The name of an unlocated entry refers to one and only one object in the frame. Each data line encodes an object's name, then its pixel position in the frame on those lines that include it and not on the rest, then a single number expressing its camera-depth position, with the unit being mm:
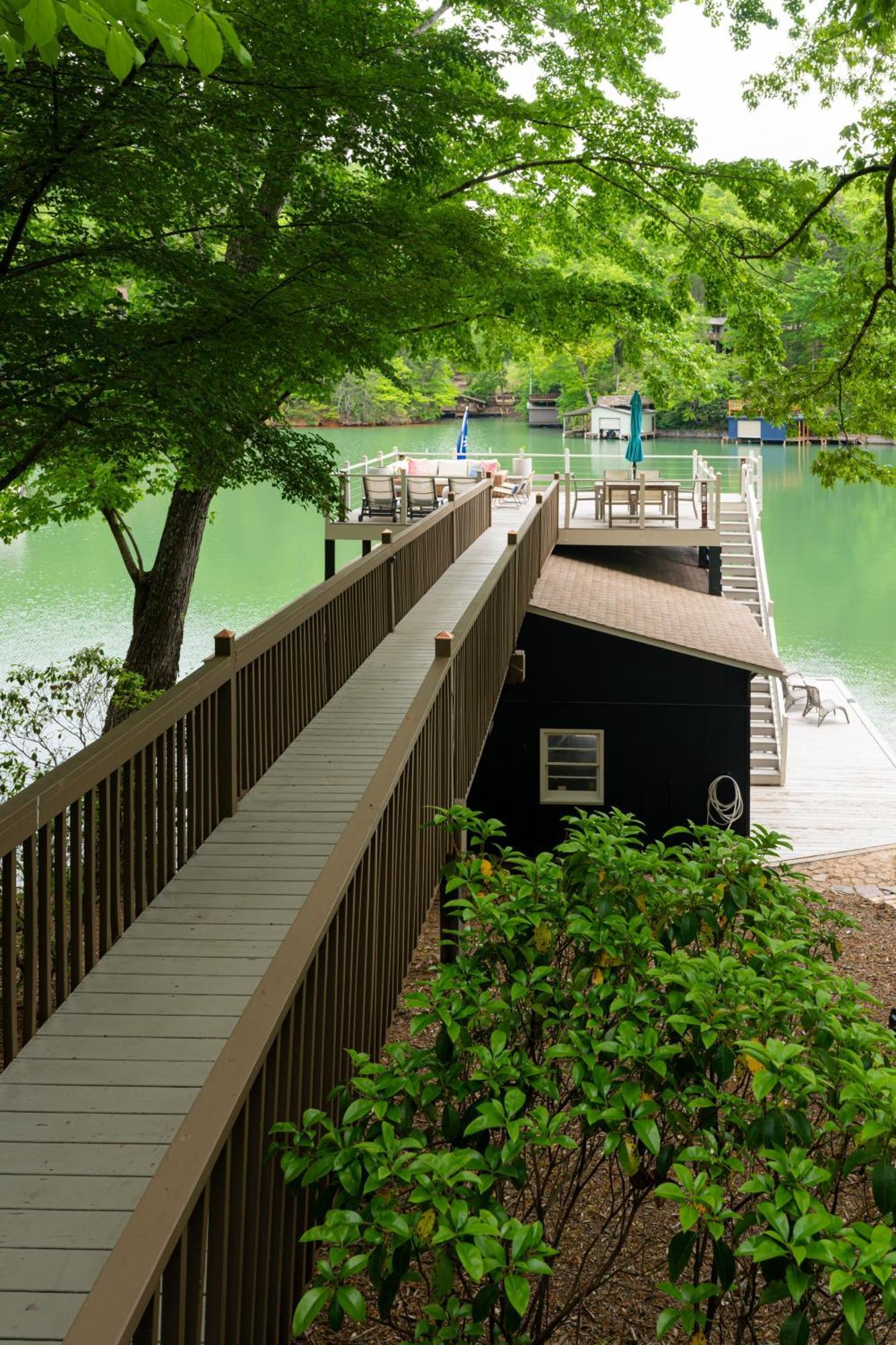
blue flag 28031
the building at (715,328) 82438
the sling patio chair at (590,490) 20422
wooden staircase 19156
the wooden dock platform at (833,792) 16609
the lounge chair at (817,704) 23188
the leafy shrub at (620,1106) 2705
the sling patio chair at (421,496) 19859
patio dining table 18953
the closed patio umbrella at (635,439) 22281
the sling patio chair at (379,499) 19828
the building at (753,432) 80062
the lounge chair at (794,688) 22703
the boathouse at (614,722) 15867
